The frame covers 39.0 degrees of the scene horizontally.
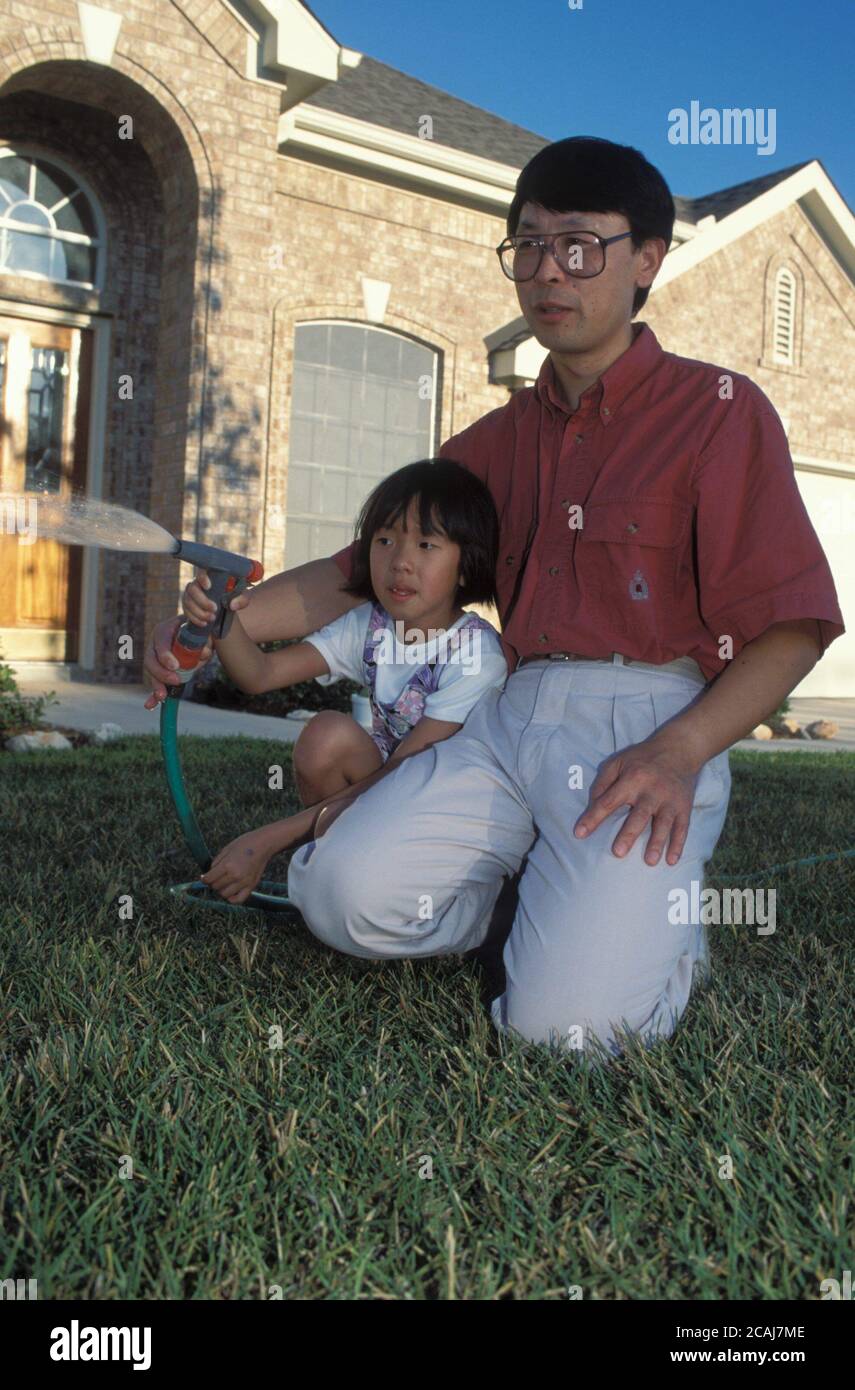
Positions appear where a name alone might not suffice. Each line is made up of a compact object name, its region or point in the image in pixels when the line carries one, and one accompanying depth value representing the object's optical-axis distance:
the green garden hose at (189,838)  2.86
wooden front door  9.57
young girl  2.75
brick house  9.09
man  2.25
